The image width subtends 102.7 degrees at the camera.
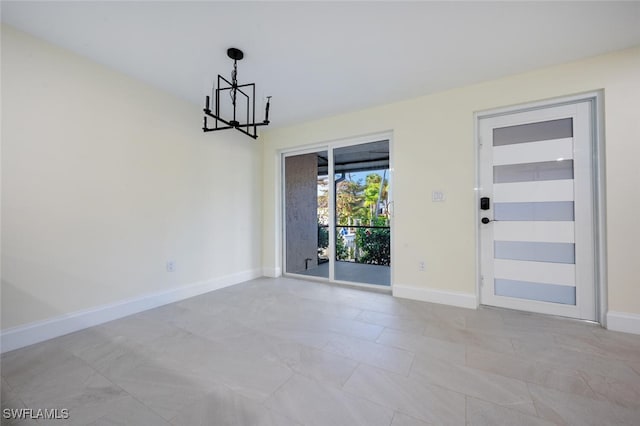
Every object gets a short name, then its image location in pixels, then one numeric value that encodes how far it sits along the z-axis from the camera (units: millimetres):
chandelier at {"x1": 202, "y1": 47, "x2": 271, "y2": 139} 2210
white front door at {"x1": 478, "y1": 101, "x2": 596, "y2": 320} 2500
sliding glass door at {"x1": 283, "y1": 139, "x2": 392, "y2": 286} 3916
